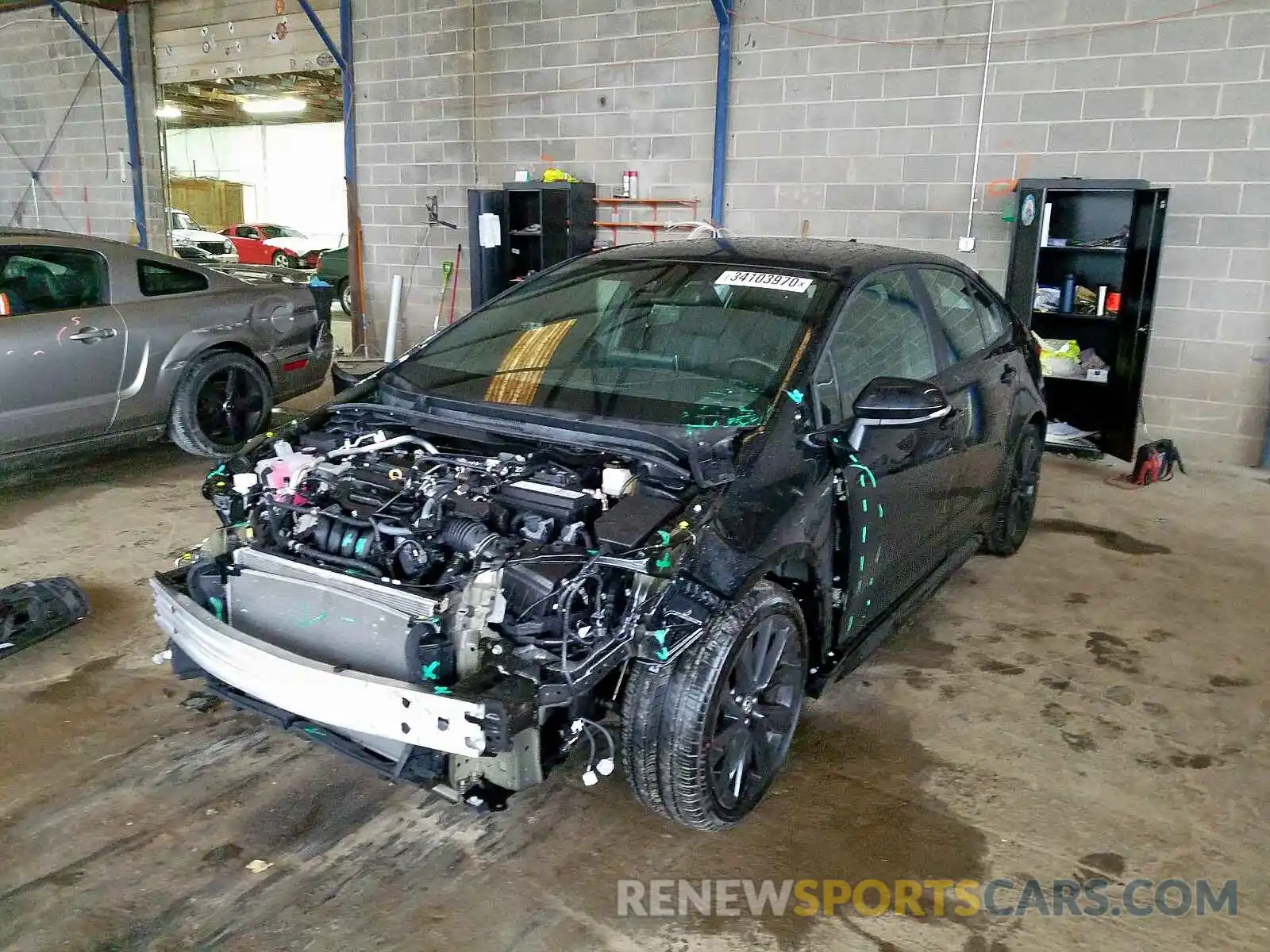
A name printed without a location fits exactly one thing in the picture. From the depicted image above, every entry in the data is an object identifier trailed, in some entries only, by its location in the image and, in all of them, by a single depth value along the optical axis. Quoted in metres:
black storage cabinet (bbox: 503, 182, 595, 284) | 8.34
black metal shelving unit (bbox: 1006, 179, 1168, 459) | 6.16
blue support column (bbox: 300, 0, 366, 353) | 9.62
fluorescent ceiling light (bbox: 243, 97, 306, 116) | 17.08
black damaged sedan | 2.14
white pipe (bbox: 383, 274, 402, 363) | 9.58
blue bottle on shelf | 6.57
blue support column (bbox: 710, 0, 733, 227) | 7.62
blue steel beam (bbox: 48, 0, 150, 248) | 11.72
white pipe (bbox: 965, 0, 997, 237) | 6.69
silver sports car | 4.84
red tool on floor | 5.93
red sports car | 17.80
